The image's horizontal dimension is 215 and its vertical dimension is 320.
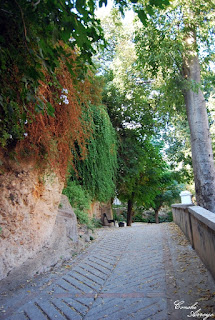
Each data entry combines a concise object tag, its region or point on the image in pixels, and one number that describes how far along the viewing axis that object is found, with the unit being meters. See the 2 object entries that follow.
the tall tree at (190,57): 7.46
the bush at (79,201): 8.48
